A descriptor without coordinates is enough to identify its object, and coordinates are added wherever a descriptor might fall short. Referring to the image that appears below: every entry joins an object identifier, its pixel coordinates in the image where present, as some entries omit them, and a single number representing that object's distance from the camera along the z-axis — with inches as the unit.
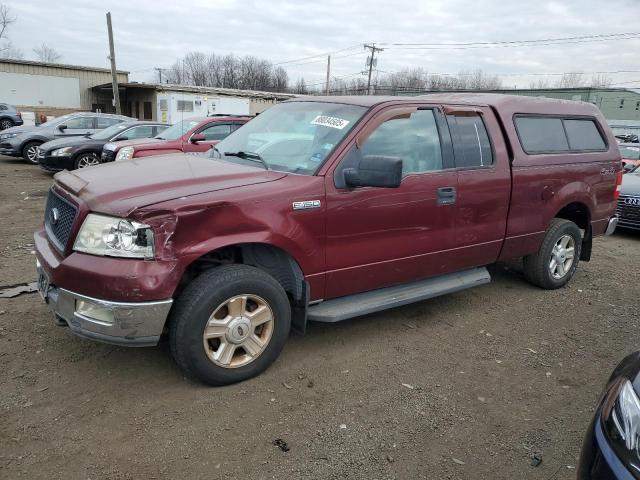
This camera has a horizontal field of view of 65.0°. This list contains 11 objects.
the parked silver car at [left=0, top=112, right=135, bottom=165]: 577.0
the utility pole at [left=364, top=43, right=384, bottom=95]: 1913.1
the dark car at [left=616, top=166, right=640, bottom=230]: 328.8
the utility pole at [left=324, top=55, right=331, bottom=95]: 2073.1
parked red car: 384.2
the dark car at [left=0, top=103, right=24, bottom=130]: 978.7
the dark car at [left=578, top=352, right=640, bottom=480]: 70.9
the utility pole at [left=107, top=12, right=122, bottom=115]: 1107.9
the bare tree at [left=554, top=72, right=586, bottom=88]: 2815.0
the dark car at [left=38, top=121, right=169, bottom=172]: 470.6
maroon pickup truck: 115.6
